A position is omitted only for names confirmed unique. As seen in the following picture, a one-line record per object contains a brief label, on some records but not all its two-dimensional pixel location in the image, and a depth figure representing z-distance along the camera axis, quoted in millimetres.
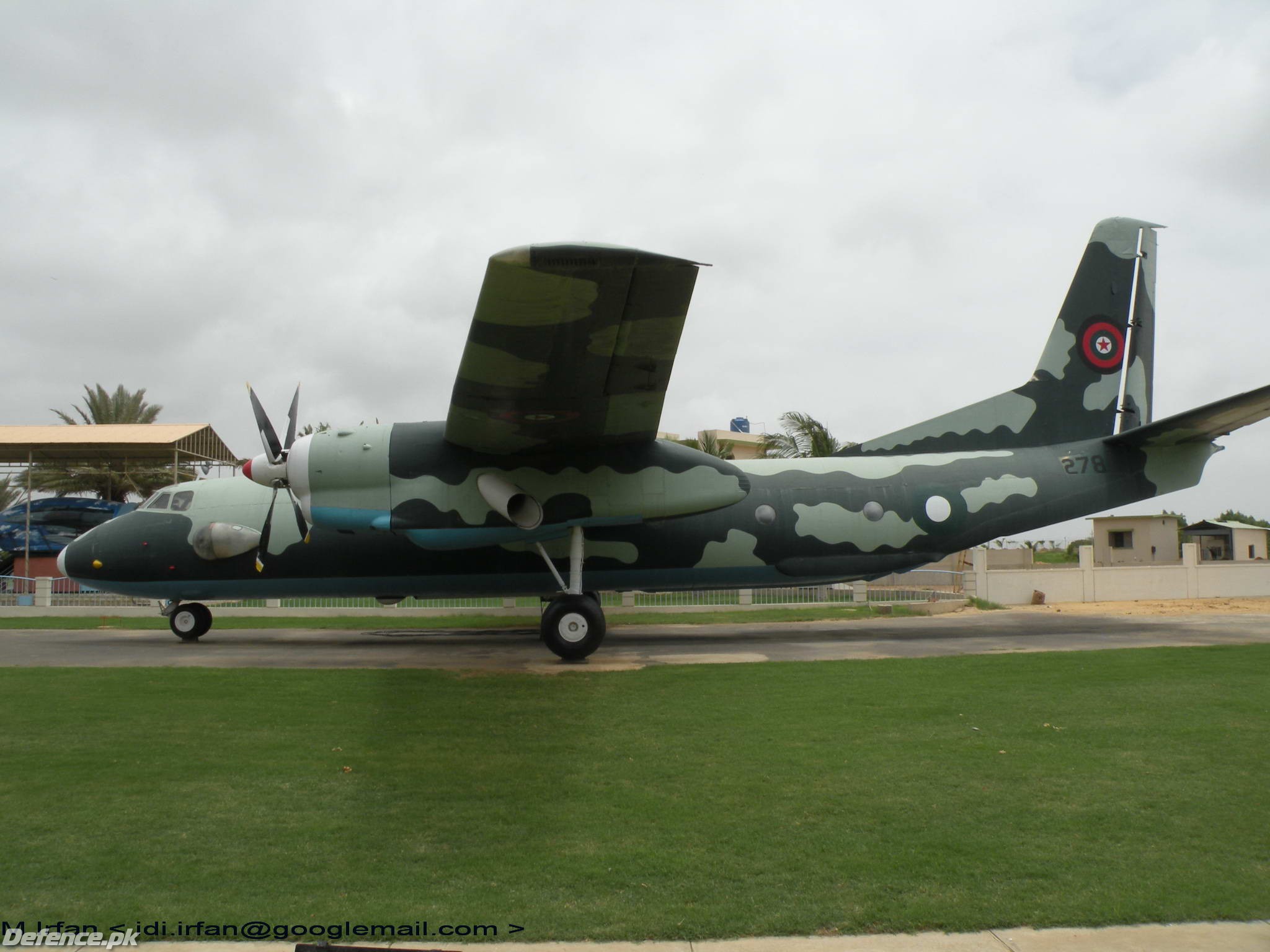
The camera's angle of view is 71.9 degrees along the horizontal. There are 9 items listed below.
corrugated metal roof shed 33406
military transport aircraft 11109
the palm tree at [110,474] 40938
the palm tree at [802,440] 32750
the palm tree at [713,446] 34500
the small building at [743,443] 49188
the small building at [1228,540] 35938
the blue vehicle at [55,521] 36531
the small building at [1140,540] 35688
